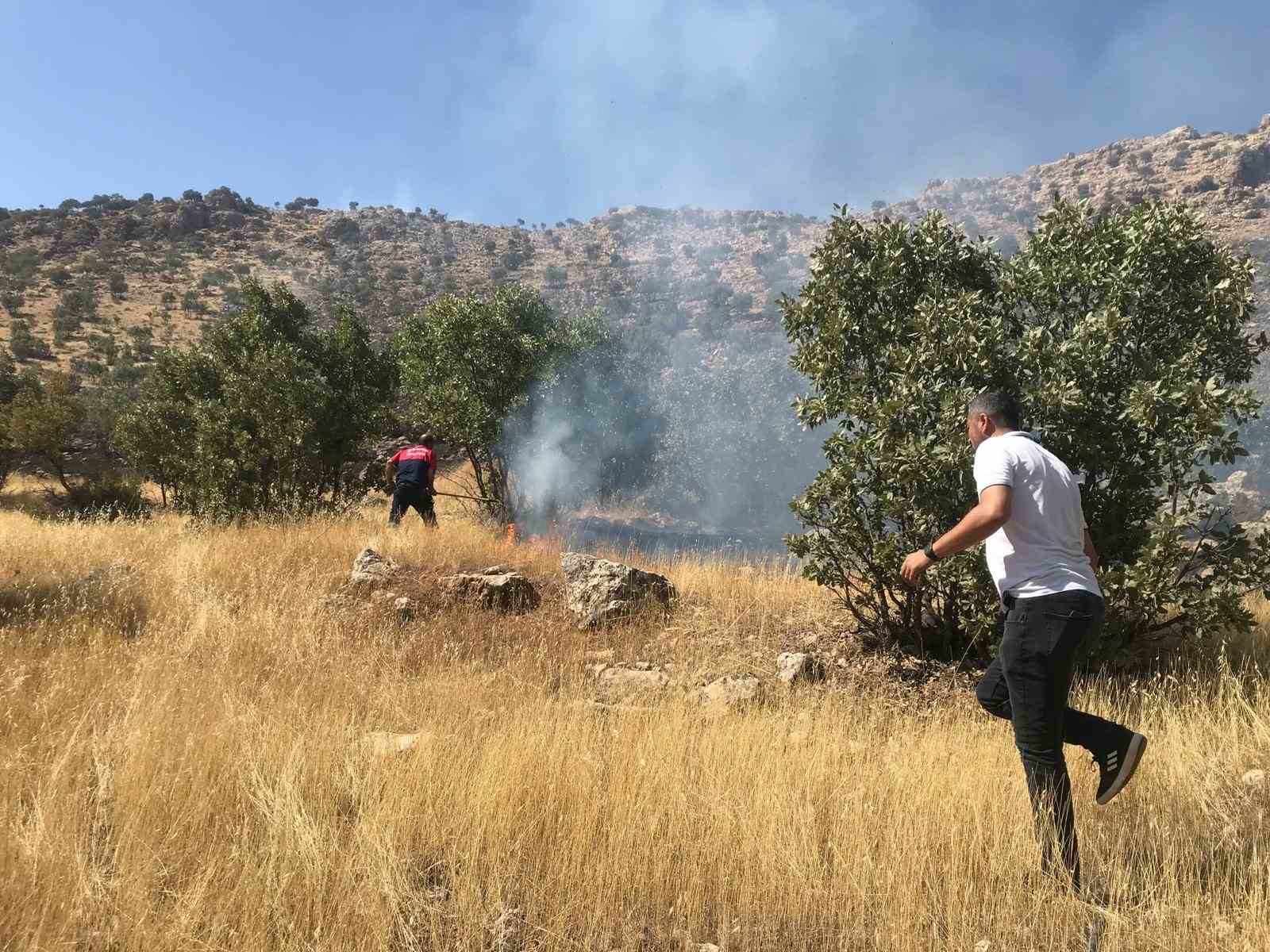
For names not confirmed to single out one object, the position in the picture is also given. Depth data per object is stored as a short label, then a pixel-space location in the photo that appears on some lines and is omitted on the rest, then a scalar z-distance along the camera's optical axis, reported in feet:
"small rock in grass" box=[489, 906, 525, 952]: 7.73
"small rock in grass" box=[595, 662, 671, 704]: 16.21
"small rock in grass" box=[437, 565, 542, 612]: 22.74
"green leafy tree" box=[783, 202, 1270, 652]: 15.53
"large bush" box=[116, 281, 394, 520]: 36.40
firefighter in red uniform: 32.17
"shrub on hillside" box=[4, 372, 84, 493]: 64.03
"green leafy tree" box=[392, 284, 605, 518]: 44.75
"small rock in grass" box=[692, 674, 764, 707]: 15.24
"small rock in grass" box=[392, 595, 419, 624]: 21.31
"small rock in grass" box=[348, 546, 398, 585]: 22.94
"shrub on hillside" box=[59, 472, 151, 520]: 58.29
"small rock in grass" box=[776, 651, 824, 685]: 17.24
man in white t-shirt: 8.34
